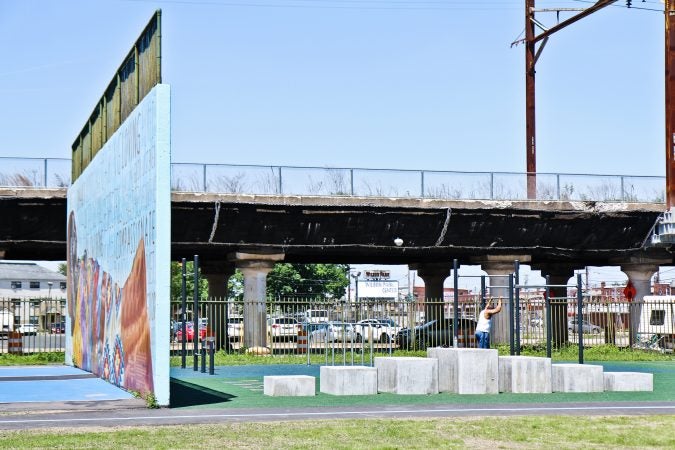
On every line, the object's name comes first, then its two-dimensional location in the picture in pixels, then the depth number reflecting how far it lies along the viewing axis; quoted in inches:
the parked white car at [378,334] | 1894.7
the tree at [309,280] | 4229.8
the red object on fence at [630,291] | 1829.5
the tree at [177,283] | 3104.1
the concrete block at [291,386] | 840.9
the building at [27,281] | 4842.5
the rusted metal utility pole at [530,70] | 1780.3
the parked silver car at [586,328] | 2179.0
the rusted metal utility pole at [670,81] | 1706.4
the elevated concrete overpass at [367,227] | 1526.8
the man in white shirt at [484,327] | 1069.1
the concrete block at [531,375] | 879.1
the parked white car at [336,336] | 1792.4
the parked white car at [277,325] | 1977.1
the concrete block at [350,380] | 853.8
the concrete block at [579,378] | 892.6
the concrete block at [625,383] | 905.5
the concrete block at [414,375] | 871.7
